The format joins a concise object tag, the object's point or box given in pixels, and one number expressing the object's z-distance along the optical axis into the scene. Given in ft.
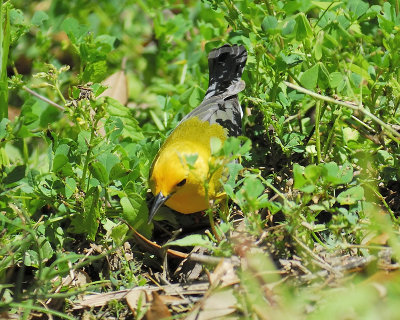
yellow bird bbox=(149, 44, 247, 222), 22.47
